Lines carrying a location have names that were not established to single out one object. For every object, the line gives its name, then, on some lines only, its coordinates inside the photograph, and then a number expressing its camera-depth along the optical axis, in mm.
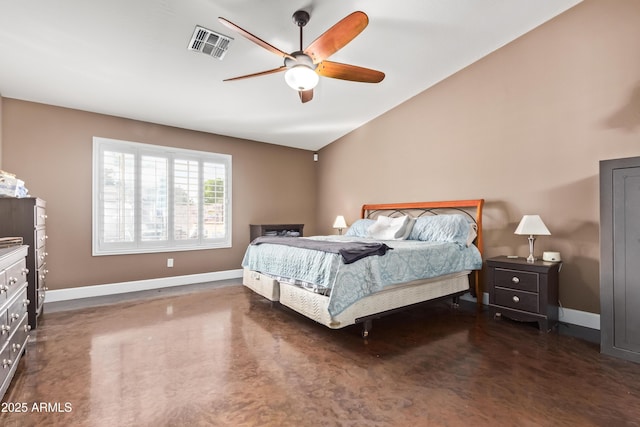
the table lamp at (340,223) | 5626
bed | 2656
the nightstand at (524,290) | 2939
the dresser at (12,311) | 1775
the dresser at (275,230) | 5500
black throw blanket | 2646
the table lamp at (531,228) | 3027
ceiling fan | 2162
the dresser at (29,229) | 2840
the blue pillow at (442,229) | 3678
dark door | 2312
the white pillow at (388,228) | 4161
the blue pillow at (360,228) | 4851
